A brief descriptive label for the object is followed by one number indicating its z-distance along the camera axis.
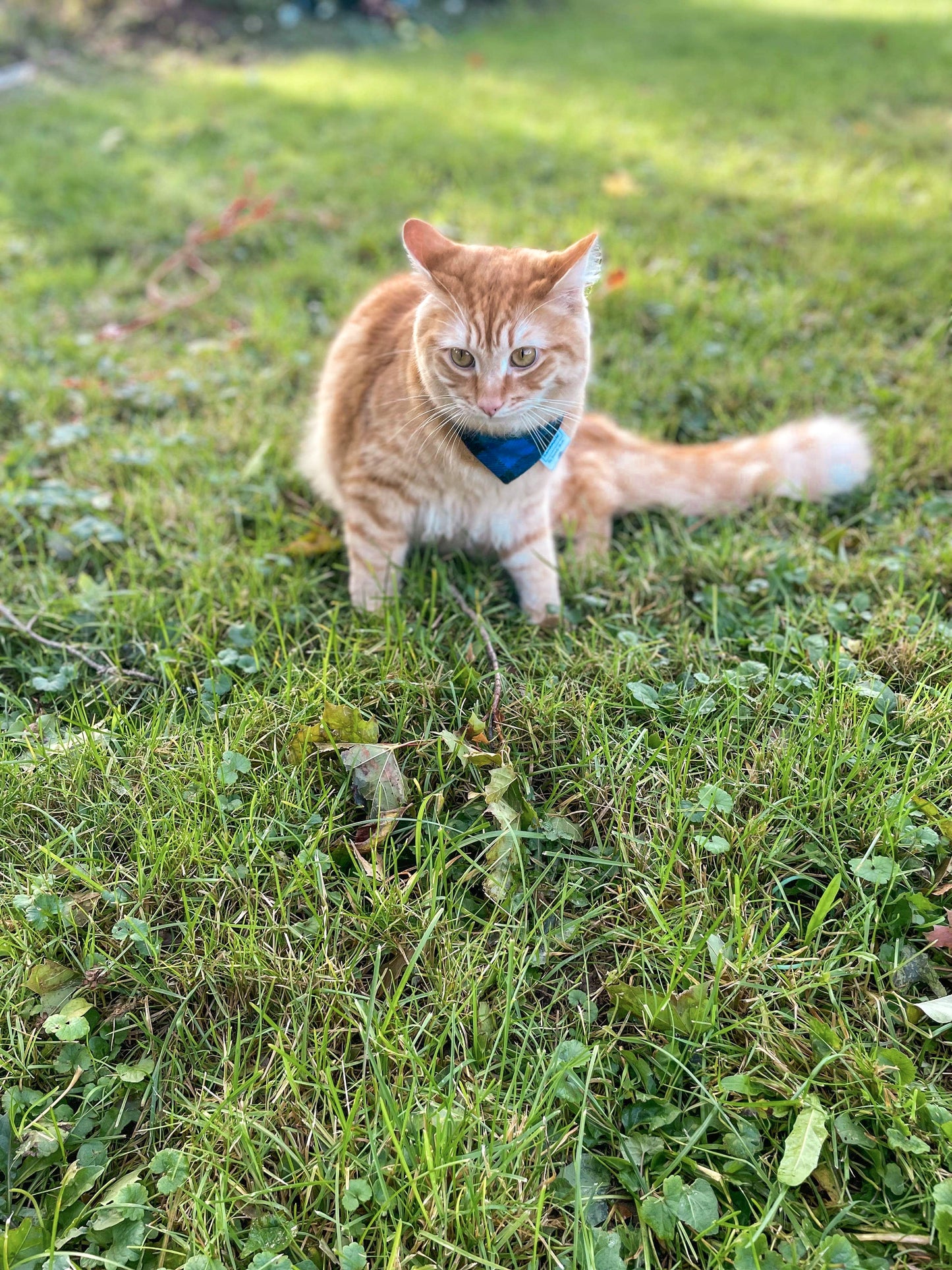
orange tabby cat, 0.55
